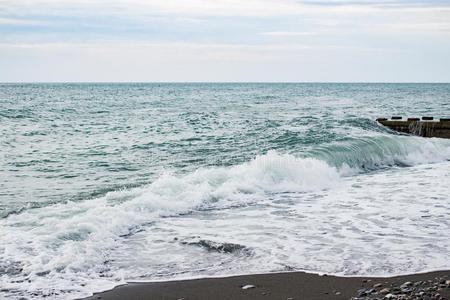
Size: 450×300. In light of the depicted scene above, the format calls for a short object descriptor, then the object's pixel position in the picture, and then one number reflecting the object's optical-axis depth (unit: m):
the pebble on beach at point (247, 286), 6.66
